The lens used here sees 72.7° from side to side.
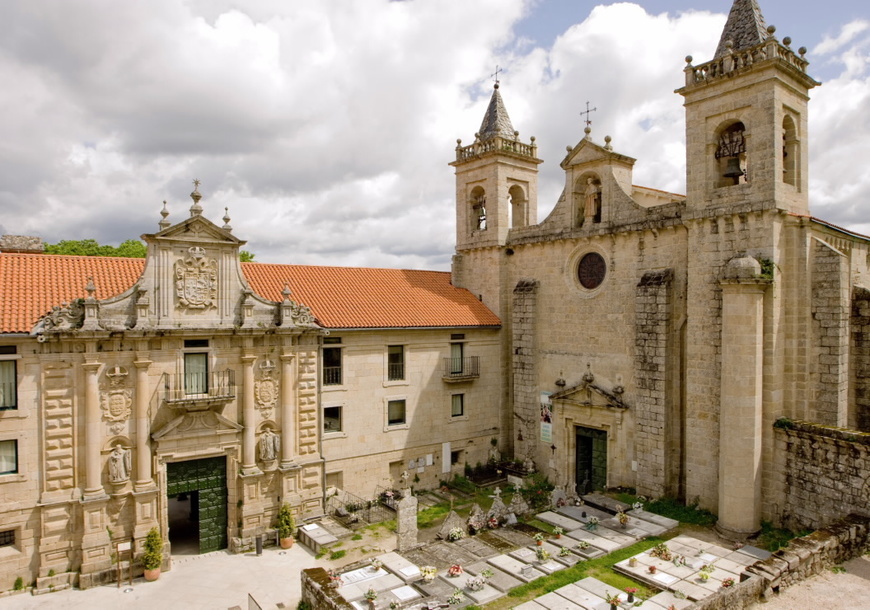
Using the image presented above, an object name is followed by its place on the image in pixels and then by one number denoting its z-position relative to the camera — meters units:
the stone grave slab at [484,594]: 14.97
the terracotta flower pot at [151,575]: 17.97
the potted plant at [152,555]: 17.97
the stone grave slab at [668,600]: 14.26
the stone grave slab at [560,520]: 19.77
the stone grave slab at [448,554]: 17.53
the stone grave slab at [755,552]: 16.85
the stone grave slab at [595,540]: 17.95
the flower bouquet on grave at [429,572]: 15.97
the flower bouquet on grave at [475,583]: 15.44
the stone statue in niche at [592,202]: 24.62
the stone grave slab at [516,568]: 16.33
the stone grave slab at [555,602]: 14.35
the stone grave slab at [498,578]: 15.73
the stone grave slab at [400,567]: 16.19
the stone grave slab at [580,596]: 14.47
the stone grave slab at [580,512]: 20.64
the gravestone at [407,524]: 18.67
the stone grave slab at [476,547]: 18.02
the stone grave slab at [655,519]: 19.41
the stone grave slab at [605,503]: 21.10
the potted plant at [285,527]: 20.27
